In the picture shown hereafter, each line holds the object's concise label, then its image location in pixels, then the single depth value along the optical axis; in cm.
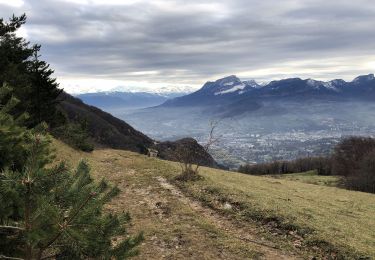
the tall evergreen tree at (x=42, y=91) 3625
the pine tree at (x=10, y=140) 657
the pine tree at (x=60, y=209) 406
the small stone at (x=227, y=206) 1850
